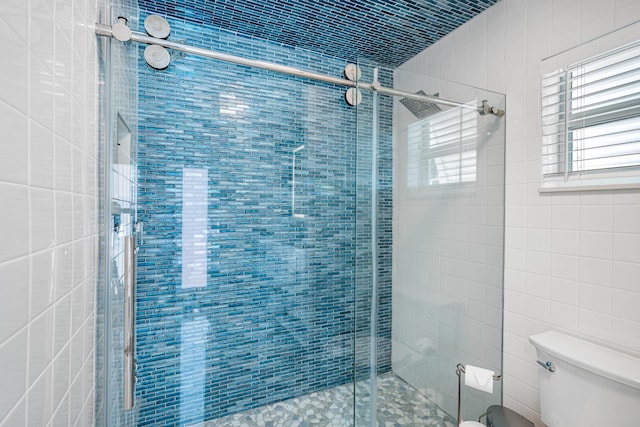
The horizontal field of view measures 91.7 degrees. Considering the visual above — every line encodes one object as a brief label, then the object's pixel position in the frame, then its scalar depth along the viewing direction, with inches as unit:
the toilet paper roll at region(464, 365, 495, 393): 55.9
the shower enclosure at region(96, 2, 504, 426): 52.5
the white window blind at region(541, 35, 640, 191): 44.8
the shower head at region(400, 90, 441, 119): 53.3
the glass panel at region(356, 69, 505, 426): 53.2
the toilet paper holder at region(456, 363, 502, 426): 58.8
